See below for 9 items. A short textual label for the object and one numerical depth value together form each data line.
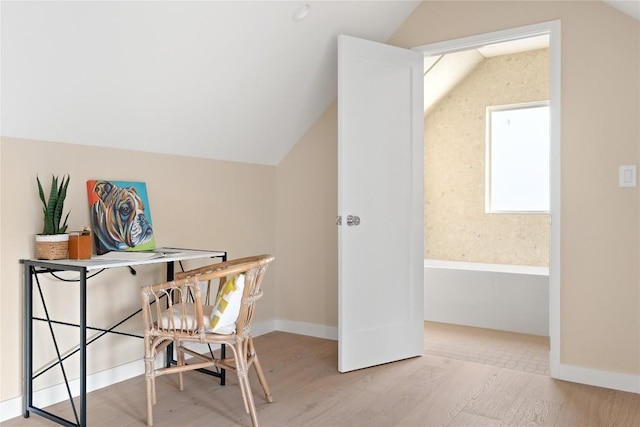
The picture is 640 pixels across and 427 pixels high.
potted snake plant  2.37
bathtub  4.04
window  4.96
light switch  2.79
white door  3.11
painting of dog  2.72
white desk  2.16
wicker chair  2.25
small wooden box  2.39
